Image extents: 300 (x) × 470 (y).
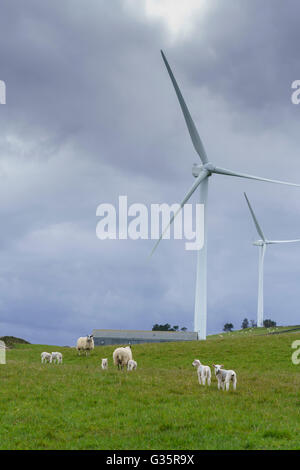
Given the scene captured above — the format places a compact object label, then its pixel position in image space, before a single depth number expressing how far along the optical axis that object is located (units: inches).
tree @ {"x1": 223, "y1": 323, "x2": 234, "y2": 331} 6973.4
